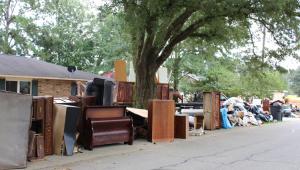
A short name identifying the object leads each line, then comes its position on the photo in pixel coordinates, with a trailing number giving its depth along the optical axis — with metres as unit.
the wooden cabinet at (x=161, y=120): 16.02
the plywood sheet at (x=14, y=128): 10.44
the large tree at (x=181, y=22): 16.19
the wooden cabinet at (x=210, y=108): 21.67
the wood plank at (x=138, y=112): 16.41
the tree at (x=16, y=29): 43.00
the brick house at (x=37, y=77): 24.55
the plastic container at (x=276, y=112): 33.19
